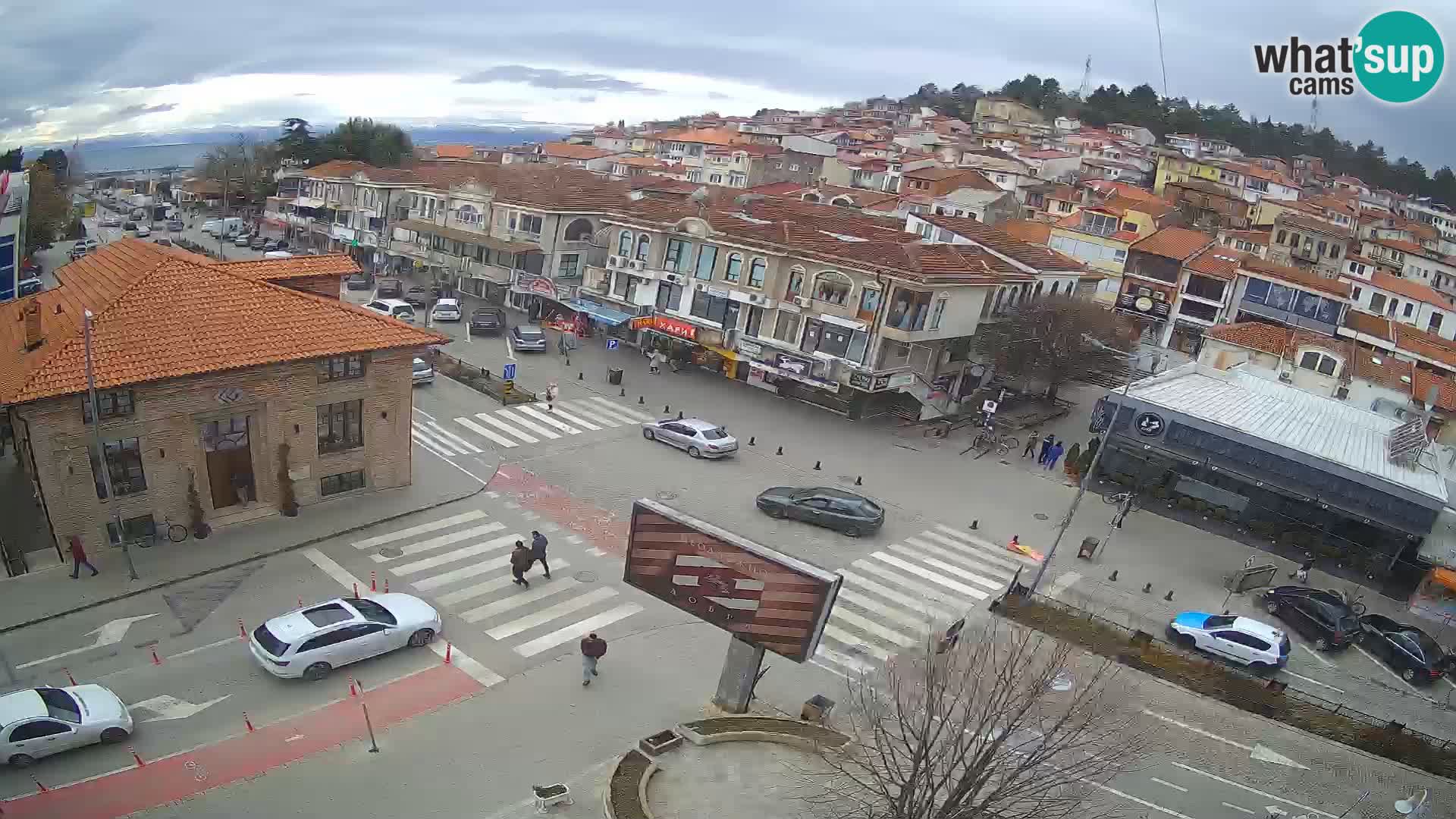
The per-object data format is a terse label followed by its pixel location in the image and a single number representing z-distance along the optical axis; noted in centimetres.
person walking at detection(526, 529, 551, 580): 2239
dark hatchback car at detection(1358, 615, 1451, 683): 2364
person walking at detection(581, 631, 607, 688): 1828
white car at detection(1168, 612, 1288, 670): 2292
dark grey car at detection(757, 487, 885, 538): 2775
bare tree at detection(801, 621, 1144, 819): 1199
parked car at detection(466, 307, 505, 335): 4712
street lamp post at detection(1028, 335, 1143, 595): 2365
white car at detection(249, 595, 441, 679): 1758
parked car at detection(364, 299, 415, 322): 4778
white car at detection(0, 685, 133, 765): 1466
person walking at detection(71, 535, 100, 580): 2049
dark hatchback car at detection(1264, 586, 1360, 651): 2467
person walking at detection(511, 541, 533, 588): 2205
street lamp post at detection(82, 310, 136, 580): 1917
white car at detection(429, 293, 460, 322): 4891
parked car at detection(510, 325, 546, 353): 4447
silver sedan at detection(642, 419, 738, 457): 3278
